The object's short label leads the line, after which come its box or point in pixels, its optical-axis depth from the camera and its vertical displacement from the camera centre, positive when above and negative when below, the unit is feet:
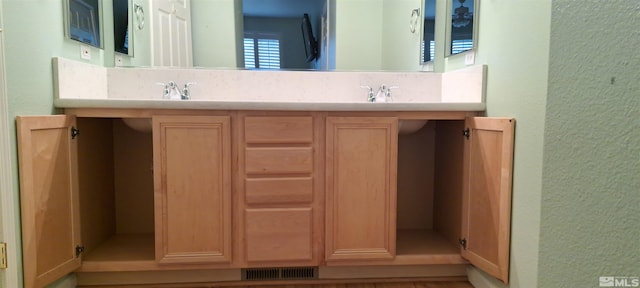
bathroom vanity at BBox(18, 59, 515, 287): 4.80 -1.10
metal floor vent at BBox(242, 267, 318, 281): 5.47 -2.43
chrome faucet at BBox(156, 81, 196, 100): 6.38 +0.47
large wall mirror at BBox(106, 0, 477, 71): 6.77 +1.71
